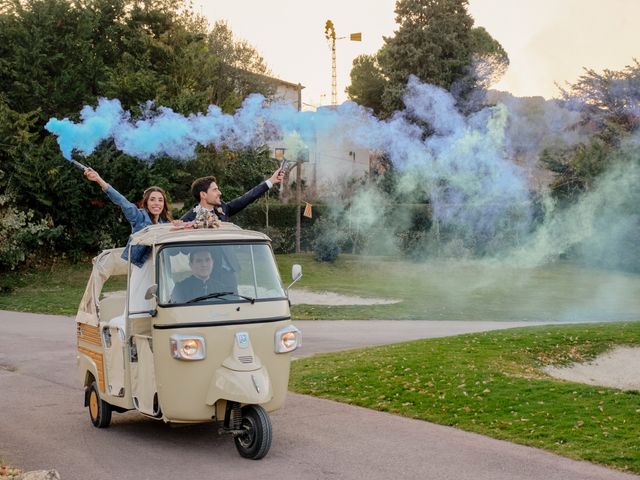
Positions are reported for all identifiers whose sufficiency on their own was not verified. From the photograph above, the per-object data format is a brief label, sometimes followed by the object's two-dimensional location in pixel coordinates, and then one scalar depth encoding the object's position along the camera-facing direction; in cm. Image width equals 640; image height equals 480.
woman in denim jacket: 926
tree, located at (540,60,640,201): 3678
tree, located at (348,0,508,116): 4466
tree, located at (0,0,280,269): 3438
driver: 860
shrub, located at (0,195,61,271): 3394
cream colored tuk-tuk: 834
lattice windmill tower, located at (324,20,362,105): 2192
